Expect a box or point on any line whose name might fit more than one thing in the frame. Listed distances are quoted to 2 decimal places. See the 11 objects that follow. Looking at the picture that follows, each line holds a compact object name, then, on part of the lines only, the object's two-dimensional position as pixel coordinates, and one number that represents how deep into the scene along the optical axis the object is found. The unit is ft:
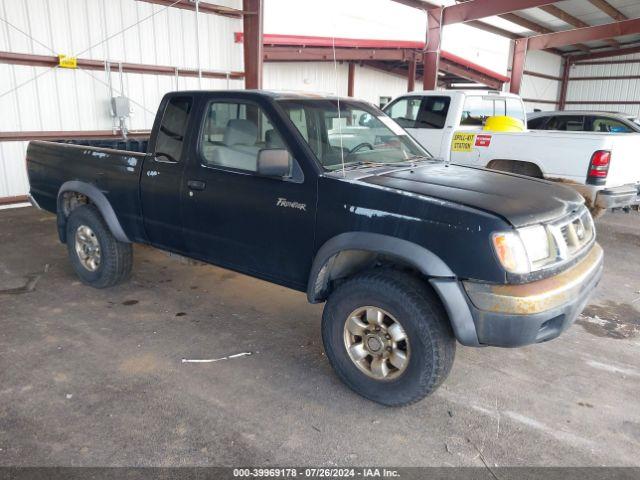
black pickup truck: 8.53
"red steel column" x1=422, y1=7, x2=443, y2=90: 49.26
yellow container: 23.94
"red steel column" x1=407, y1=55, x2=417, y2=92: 60.08
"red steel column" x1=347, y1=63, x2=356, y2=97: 65.46
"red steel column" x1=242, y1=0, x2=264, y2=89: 35.88
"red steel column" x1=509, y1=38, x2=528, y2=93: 65.36
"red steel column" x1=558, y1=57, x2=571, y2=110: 91.45
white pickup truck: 19.76
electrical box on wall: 32.00
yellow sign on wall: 29.68
